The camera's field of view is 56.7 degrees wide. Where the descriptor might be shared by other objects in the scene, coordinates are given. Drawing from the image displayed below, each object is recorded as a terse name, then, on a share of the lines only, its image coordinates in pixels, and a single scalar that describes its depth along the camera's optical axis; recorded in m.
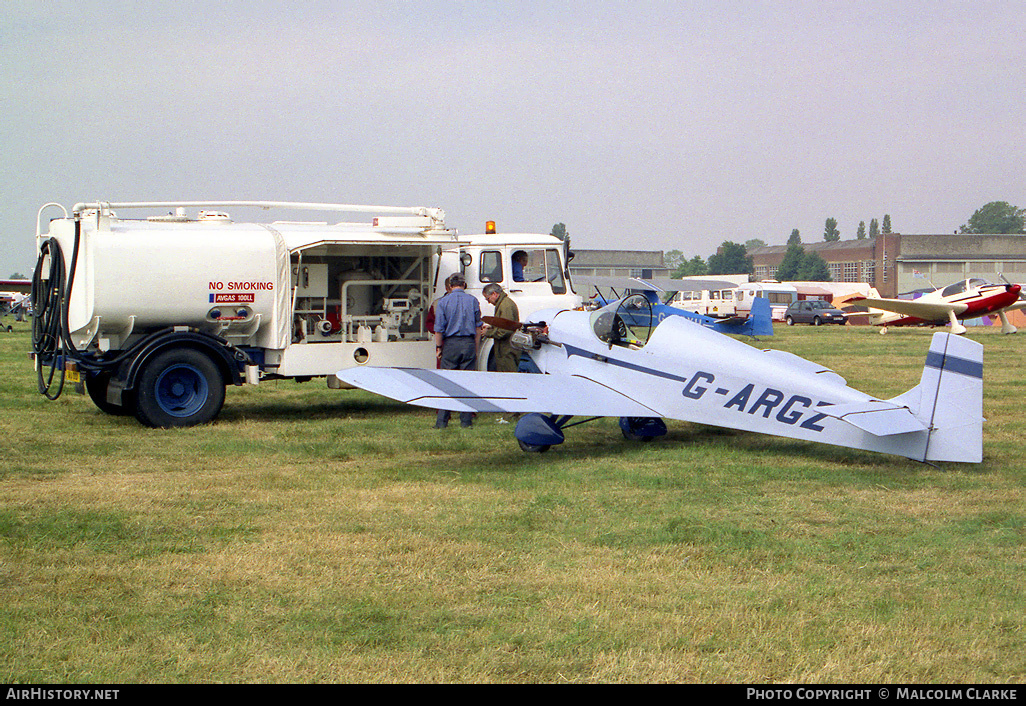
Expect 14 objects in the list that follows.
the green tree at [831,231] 180.29
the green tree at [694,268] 167.88
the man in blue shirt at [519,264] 12.83
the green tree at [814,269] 120.88
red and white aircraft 32.66
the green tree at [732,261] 151.50
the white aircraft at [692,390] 7.38
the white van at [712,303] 52.47
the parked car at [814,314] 50.04
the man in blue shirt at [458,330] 10.71
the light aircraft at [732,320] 28.84
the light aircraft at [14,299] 41.16
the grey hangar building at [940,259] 94.94
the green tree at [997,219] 178.62
